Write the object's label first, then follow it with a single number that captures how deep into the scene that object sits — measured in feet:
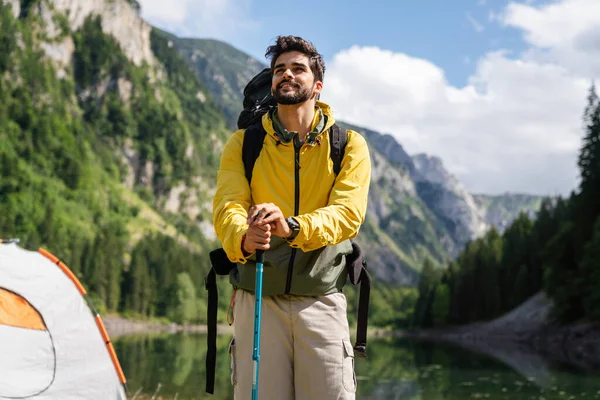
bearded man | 14.10
